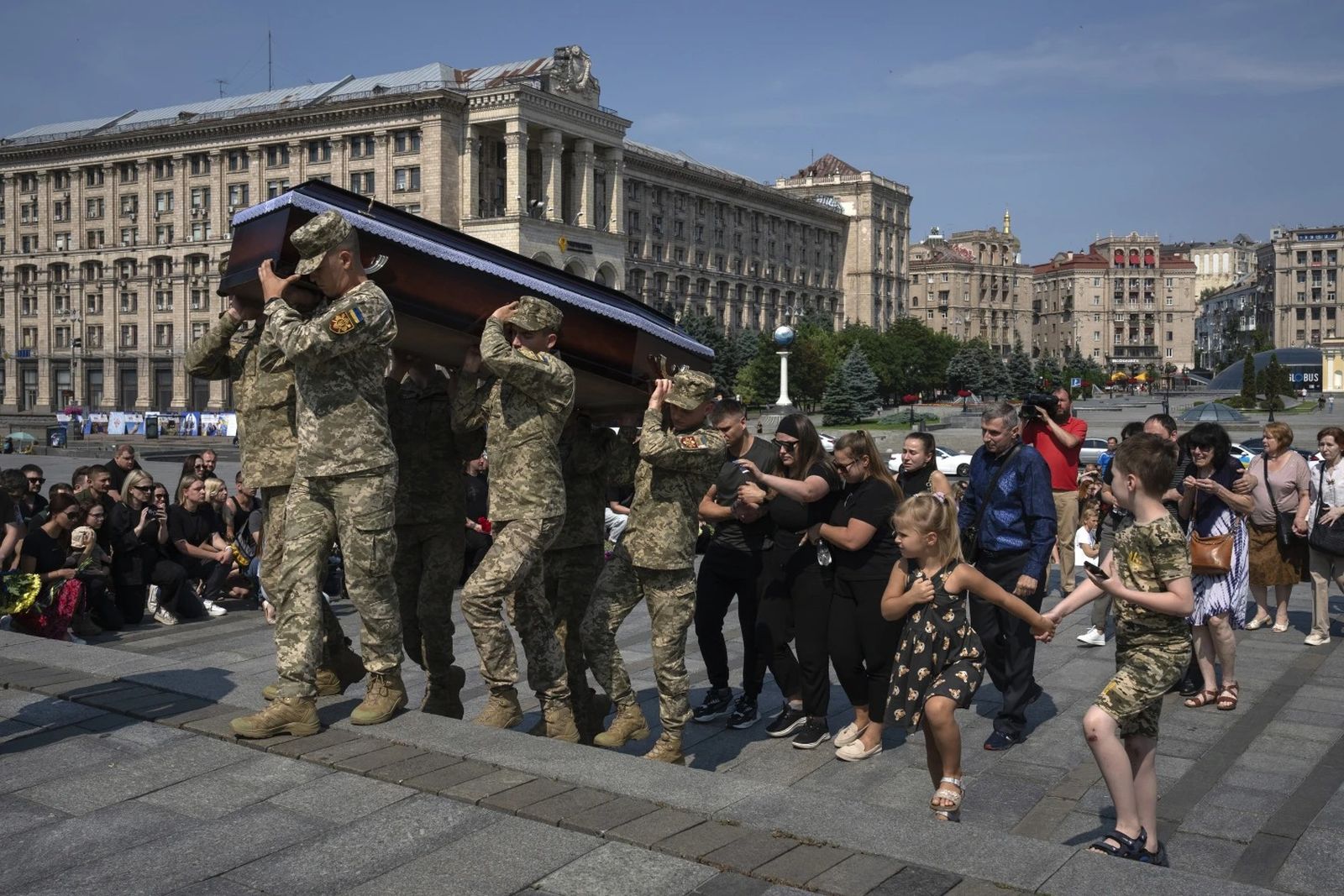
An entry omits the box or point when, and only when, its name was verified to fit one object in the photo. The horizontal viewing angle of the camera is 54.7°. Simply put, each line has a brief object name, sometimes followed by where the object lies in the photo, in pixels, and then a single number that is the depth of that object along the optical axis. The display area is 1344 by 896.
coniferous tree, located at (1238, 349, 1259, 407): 83.30
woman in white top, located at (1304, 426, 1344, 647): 10.65
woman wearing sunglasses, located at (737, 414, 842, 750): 7.29
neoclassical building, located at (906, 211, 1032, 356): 170.38
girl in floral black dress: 5.60
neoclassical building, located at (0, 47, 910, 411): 75.31
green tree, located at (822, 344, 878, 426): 73.75
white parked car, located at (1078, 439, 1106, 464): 41.59
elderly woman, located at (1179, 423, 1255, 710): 8.44
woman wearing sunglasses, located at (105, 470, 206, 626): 11.69
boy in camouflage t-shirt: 5.16
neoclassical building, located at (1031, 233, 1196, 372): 181.62
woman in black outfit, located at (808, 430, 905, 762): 7.11
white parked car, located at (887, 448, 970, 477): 42.47
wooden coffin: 6.49
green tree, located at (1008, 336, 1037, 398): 107.19
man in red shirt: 9.66
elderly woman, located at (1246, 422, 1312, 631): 11.20
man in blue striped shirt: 7.64
